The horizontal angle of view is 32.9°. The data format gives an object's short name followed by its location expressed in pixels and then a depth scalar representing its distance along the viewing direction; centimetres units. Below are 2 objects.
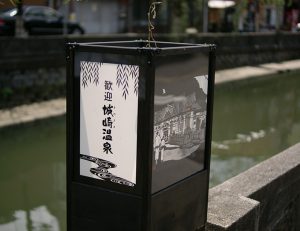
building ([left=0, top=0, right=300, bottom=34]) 2278
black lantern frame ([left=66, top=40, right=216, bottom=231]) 202
